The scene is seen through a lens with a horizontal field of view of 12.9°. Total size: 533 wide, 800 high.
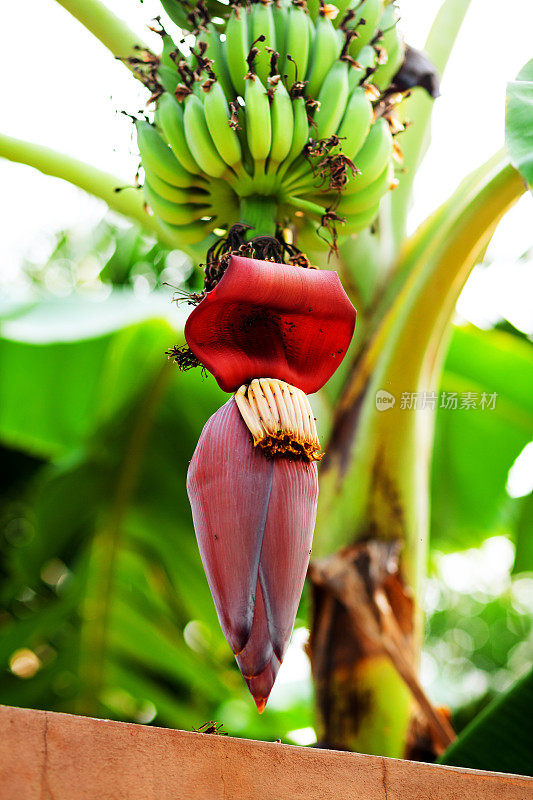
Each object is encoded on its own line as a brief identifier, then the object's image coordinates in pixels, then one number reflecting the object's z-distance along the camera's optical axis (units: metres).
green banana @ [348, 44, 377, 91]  1.89
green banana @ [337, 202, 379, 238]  1.94
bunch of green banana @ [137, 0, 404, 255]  1.82
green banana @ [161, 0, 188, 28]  1.94
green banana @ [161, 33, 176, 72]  1.91
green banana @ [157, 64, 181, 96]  1.91
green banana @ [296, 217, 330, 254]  1.91
